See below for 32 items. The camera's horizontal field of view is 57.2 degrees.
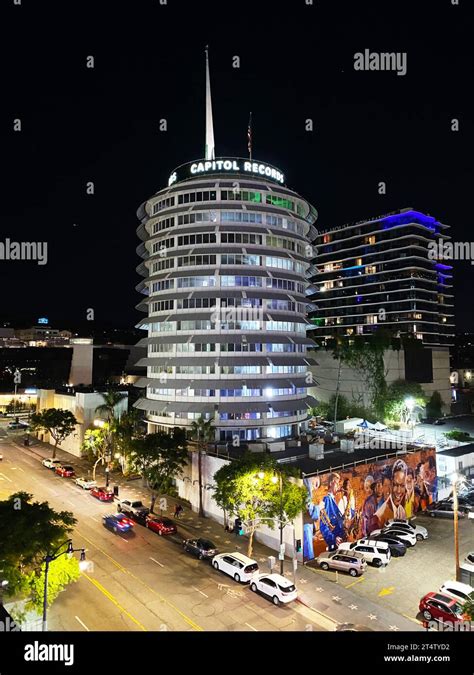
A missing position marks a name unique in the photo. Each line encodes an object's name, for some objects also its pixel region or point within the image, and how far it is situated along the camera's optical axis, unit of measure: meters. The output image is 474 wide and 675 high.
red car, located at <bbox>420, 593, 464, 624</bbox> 27.72
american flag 67.74
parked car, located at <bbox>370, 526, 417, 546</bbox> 40.97
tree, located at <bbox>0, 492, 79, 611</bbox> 23.55
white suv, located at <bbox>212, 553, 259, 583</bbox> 32.66
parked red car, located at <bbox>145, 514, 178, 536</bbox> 41.94
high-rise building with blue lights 136.12
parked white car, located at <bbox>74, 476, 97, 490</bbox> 55.66
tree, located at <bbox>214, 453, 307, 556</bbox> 35.56
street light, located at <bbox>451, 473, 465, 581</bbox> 33.28
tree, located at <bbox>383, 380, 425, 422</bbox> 89.00
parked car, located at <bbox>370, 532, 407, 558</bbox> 38.97
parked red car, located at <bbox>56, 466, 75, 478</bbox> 61.09
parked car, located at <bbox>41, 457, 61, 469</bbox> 65.26
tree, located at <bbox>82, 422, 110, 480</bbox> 60.97
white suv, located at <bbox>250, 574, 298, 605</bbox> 29.48
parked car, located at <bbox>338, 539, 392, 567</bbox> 36.83
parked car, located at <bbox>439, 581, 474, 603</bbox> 29.62
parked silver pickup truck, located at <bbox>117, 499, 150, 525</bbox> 44.91
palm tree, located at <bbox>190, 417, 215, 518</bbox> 47.94
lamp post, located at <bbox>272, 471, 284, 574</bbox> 34.76
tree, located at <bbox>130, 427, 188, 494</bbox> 46.25
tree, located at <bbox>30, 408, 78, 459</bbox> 70.00
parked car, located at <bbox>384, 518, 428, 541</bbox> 43.00
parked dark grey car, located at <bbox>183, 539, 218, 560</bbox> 36.75
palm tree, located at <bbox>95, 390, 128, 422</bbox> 66.75
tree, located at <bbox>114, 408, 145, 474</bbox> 58.06
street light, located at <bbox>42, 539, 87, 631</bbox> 23.14
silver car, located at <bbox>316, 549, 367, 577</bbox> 35.00
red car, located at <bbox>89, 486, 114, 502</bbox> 51.41
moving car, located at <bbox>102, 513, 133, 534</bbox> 41.81
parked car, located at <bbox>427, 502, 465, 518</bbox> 49.09
